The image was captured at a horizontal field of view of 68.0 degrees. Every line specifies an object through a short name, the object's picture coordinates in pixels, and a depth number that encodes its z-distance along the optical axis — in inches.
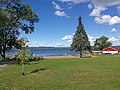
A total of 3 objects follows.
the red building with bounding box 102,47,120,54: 1512.8
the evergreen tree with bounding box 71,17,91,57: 925.2
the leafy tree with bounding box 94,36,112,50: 1789.8
